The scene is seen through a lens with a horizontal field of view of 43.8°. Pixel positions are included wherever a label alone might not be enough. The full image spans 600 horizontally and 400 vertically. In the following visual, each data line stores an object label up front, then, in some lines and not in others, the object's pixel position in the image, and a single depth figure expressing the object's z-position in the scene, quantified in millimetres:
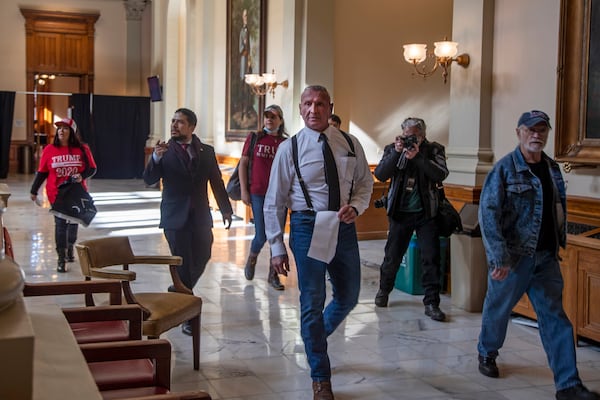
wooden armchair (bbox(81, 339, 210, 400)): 2539
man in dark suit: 5023
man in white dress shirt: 3852
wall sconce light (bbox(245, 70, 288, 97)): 10597
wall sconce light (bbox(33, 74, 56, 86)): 21844
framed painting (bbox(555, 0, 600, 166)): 5340
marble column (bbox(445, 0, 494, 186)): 6438
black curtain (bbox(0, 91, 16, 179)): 20250
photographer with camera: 5711
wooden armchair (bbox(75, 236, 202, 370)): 3885
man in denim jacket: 3934
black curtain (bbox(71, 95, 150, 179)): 20766
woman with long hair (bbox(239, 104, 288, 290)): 6738
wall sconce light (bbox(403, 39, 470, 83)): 6602
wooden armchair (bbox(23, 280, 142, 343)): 3127
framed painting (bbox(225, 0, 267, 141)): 11570
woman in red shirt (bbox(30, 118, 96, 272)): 7141
